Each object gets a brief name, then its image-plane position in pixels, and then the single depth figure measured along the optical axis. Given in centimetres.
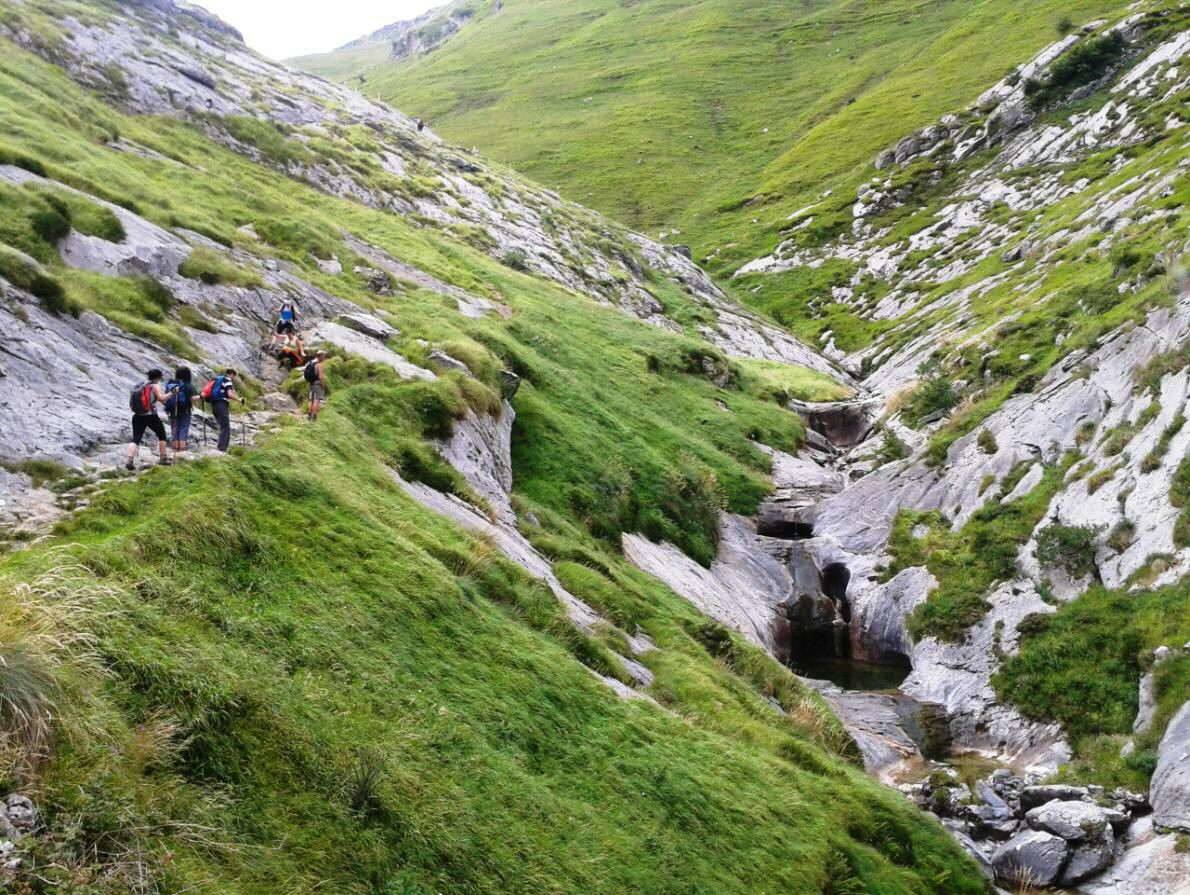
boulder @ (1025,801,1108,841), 2250
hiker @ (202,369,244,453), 1991
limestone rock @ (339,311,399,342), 3481
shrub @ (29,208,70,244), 2572
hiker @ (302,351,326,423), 2484
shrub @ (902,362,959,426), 5381
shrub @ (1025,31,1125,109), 10656
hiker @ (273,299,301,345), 3027
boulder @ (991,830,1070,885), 2186
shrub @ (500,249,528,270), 6875
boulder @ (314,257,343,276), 4147
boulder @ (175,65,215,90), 6456
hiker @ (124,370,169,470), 1792
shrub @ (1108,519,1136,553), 3269
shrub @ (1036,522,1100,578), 3369
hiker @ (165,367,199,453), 1875
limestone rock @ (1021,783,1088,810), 2431
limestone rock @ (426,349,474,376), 3364
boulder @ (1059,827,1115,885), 2178
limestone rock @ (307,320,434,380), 3170
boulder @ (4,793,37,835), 858
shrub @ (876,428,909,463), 5153
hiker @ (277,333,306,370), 2894
